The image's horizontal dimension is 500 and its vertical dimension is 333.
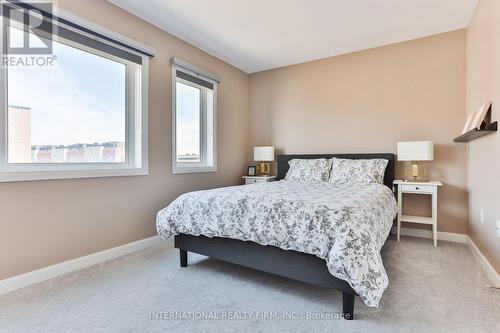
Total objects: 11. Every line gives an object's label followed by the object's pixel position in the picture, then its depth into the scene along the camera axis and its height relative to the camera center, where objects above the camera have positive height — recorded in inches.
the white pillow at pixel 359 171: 126.1 -3.6
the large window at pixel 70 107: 80.0 +21.1
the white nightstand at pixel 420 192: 116.8 -12.9
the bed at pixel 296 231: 59.2 -19.0
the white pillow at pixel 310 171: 139.0 -3.8
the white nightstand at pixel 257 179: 165.2 -9.6
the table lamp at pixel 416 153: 118.6 +5.0
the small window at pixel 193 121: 134.6 +24.6
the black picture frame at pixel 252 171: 176.7 -4.8
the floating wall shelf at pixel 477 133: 81.8 +11.4
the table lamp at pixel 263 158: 168.4 +4.0
